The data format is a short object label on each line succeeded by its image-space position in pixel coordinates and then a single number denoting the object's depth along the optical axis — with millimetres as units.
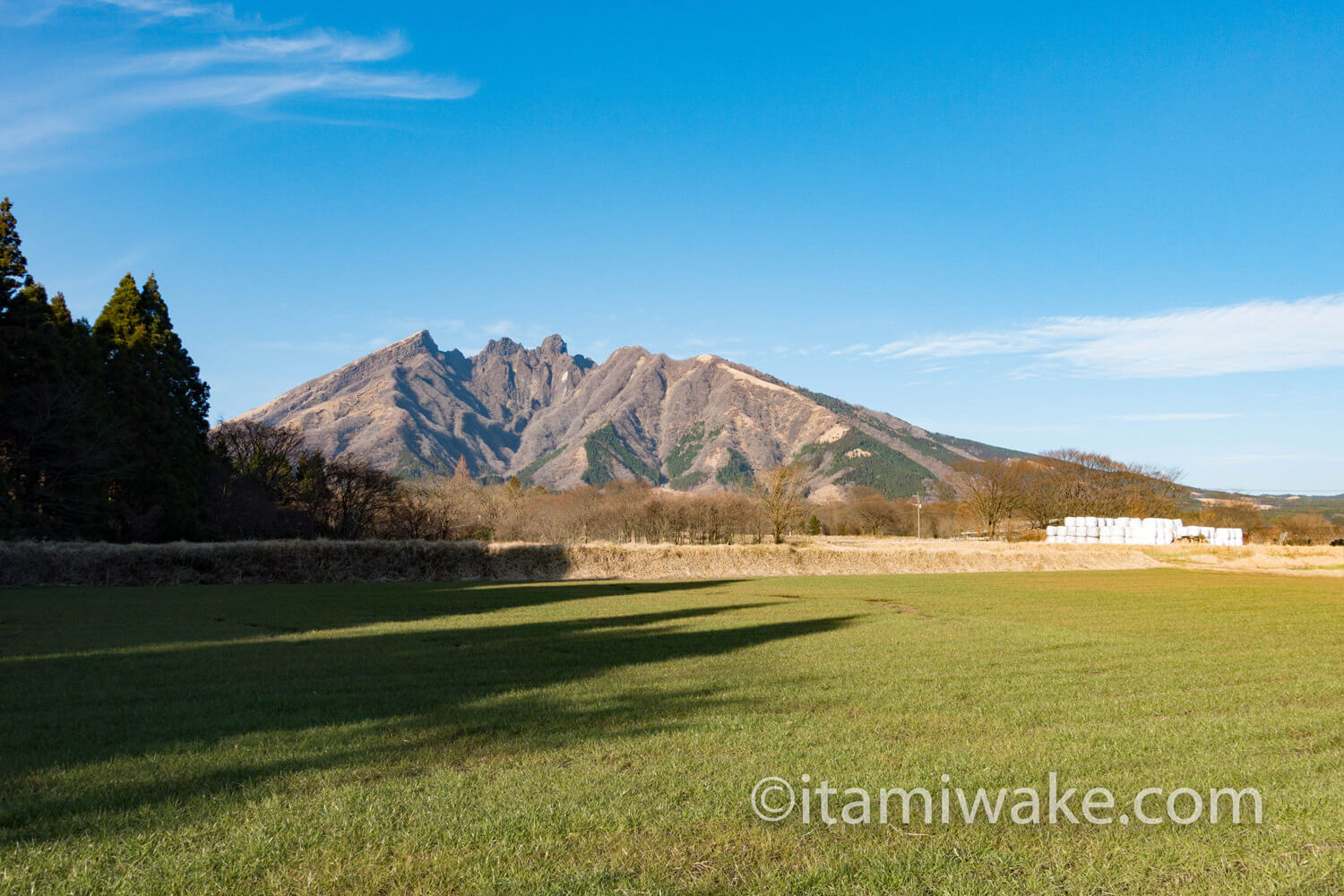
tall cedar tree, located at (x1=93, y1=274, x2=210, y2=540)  40188
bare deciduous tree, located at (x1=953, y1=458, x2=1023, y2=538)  90562
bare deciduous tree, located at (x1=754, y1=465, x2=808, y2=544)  72688
